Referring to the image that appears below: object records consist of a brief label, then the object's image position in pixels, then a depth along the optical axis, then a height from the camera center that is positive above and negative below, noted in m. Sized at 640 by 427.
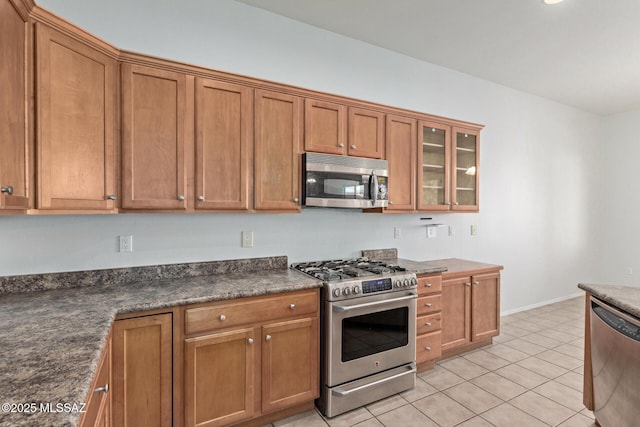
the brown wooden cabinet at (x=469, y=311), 3.09 -1.00
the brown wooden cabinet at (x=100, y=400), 1.04 -0.70
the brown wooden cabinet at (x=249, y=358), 1.89 -0.94
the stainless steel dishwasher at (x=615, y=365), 1.62 -0.85
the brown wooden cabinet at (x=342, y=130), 2.61 +0.68
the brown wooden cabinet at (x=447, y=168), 3.25 +0.44
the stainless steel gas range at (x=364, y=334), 2.26 -0.92
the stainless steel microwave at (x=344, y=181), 2.55 +0.24
